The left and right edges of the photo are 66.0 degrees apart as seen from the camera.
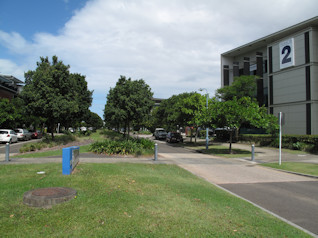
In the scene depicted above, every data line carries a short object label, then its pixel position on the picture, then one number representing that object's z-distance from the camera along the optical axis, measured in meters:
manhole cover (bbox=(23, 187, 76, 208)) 4.86
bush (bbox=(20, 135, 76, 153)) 16.73
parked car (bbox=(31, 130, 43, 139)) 34.76
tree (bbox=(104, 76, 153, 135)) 21.27
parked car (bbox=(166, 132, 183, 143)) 34.09
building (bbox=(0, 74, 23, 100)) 44.56
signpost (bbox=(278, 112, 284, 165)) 14.01
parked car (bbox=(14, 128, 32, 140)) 29.98
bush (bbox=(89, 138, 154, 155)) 15.53
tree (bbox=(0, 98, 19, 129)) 28.51
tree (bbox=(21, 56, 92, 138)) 18.70
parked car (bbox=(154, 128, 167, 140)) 41.84
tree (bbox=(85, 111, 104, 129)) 63.77
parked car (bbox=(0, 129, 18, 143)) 25.88
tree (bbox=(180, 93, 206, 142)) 26.64
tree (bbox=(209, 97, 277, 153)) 18.75
